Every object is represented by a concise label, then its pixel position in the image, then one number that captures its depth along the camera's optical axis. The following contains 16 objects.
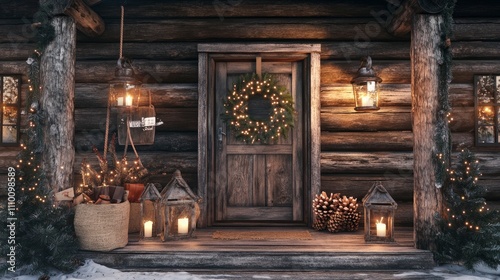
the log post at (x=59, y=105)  4.29
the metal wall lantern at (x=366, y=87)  5.06
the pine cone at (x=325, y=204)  5.17
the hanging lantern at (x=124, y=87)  4.76
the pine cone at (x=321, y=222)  5.23
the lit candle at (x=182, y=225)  4.71
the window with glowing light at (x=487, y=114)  5.69
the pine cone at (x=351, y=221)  5.16
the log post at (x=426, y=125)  4.21
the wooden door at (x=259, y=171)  5.74
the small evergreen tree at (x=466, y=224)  4.00
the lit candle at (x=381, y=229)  4.61
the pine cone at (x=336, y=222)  5.12
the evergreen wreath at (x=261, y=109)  5.59
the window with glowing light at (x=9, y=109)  5.83
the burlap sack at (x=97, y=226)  4.14
